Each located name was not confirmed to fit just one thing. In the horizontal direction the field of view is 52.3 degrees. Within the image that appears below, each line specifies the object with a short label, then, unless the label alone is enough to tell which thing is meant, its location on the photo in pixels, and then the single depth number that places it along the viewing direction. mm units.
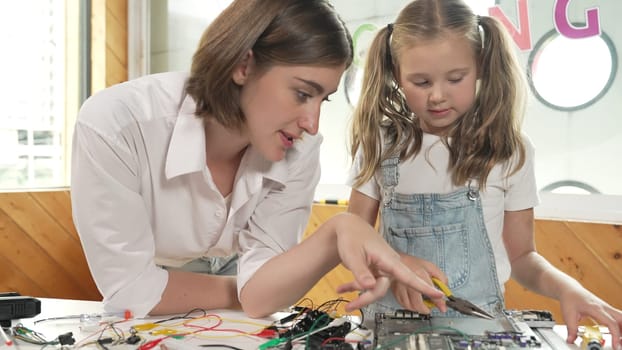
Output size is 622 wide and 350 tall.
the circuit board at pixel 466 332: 837
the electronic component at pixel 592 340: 900
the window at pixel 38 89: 2699
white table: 903
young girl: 1257
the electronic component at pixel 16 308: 1020
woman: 1075
